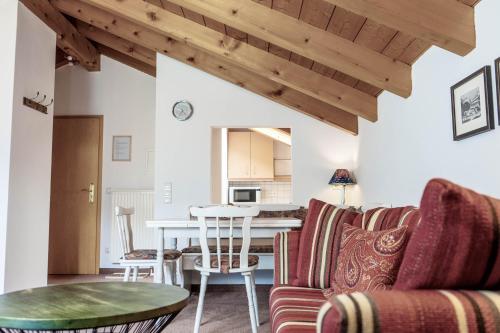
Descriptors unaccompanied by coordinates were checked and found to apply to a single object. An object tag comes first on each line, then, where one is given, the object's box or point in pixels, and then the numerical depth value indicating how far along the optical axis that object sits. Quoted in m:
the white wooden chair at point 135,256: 3.10
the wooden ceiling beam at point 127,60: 5.04
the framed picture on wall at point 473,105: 1.75
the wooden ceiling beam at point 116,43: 4.48
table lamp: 4.05
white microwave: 6.72
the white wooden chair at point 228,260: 2.51
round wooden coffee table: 1.28
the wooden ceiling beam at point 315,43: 2.70
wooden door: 4.98
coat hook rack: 3.54
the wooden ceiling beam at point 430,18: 1.91
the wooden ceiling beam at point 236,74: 4.01
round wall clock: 4.29
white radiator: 4.95
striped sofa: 0.70
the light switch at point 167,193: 4.21
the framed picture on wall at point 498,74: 1.67
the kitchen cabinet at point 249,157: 6.95
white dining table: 2.92
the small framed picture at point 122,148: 5.10
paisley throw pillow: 1.36
